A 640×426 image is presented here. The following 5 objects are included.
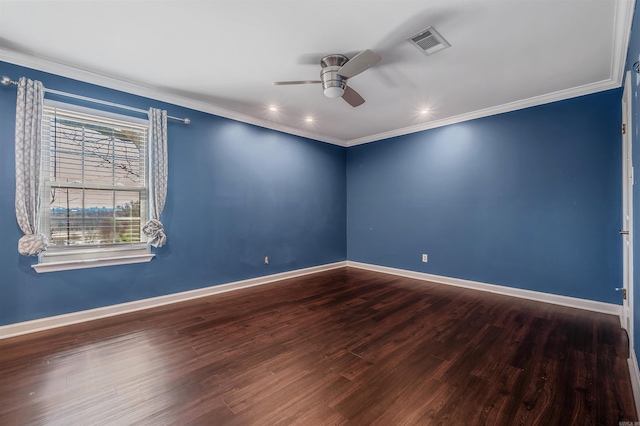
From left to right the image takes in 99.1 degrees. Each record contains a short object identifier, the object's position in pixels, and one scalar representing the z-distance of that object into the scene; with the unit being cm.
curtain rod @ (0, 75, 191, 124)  250
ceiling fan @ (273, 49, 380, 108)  239
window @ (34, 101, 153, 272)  278
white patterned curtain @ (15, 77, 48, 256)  254
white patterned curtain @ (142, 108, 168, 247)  330
